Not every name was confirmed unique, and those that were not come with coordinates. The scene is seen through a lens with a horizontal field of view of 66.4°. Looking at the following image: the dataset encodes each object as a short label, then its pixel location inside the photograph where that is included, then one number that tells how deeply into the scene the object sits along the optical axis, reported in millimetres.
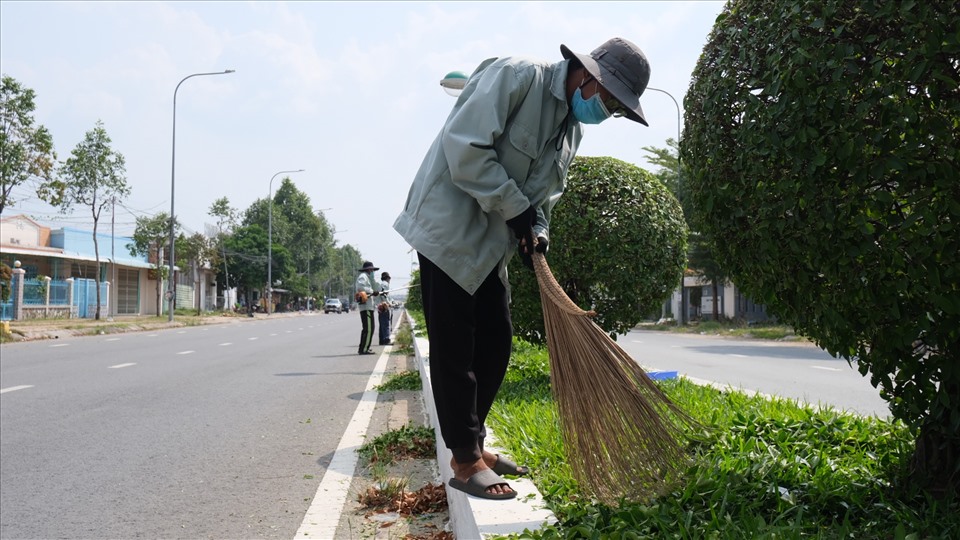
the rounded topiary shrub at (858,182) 2004
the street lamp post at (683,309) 31586
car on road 75000
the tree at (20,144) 20875
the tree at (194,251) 45497
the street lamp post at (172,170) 30406
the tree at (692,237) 25391
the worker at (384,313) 14805
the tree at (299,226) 77481
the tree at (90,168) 27766
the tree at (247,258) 59406
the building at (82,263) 34562
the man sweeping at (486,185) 2371
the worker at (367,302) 12852
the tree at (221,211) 55594
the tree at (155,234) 38938
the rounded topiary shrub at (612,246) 5668
